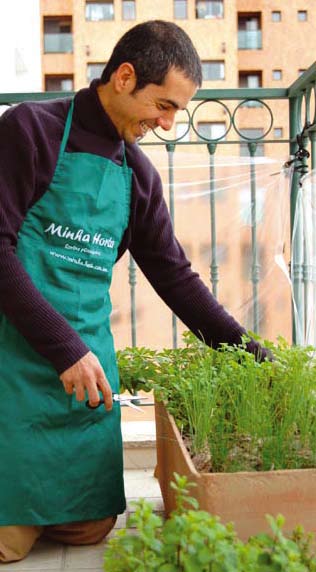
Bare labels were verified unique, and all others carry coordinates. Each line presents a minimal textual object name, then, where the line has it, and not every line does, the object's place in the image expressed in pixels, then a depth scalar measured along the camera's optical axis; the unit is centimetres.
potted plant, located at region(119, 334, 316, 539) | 197
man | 228
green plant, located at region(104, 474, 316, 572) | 170
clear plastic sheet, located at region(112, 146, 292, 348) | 353
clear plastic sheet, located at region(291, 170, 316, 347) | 334
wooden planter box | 196
